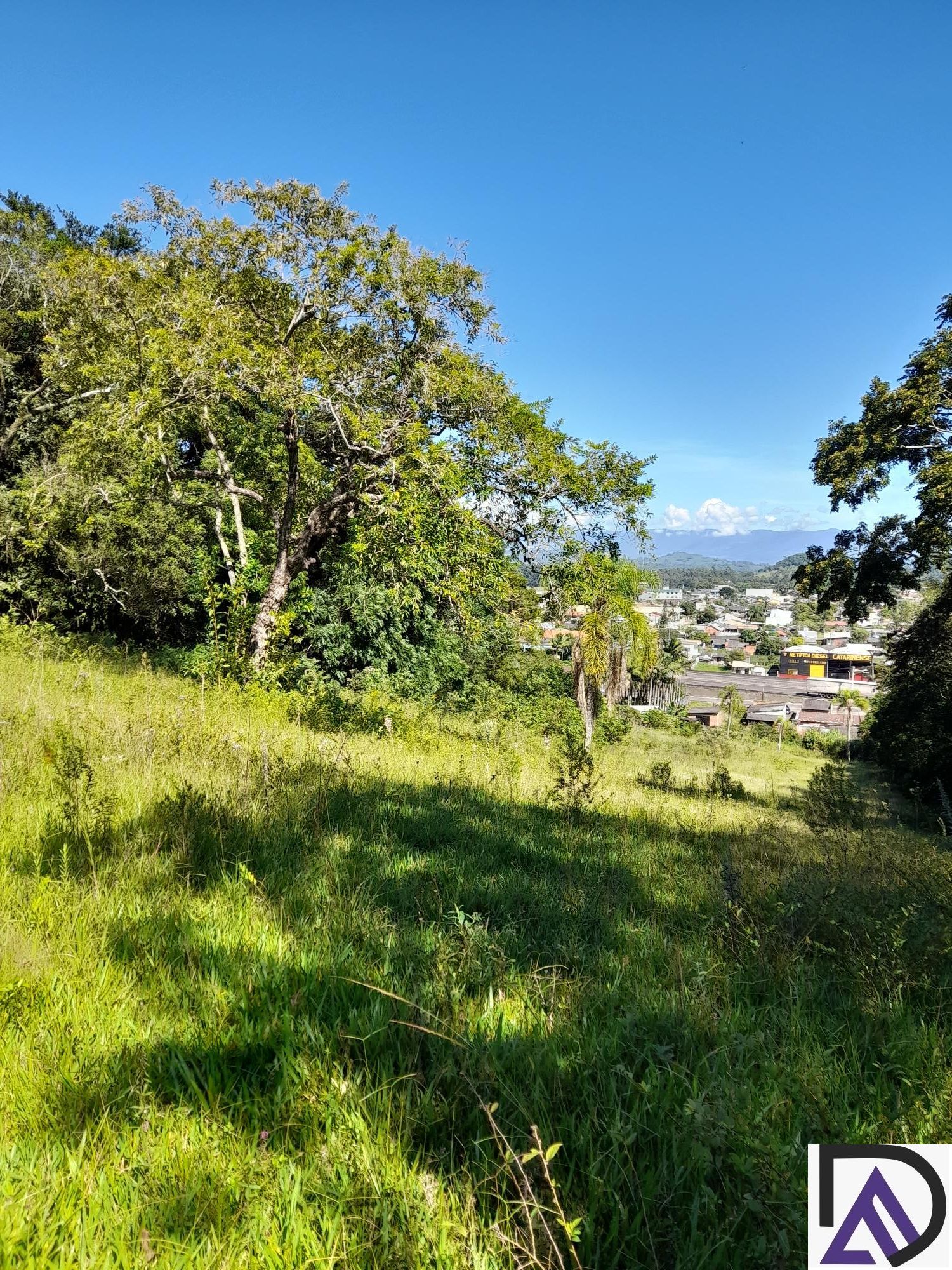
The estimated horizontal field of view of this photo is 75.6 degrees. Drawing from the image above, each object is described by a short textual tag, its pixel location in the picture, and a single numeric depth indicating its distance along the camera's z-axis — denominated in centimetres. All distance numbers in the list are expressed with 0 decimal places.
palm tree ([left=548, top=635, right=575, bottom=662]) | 1806
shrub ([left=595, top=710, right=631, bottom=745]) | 3159
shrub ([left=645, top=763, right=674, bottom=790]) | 937
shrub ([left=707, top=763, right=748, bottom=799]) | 952
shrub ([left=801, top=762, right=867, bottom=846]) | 723
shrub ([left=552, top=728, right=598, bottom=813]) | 525
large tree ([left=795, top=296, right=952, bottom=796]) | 1304
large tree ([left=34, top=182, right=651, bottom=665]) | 932
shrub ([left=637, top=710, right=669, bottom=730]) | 4959
